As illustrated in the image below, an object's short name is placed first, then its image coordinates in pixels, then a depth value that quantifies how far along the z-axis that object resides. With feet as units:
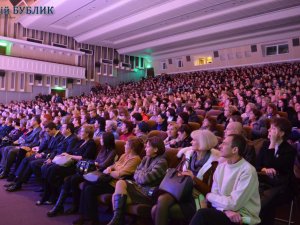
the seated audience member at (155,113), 20.00
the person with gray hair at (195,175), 7.59
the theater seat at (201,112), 20.81
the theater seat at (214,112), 18.92
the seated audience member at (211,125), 12.56
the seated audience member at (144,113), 21.18
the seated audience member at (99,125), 15.99
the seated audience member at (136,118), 17.70
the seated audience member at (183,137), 11.75
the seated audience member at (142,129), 13.82
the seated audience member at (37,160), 13.94
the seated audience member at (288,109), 16.70
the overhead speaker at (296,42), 43.98
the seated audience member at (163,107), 20.59
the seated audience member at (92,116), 20.06
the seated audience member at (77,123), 17.24
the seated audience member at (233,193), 6.51
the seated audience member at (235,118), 12.98
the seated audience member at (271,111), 15.48
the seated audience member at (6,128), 21.57
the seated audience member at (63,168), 12.15
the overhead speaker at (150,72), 67.90
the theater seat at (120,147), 12.07
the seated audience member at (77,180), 11.05
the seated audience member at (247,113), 15.54
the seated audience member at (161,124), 17.84
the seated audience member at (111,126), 15.29
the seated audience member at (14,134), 19.43
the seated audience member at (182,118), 14.79
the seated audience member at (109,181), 9.78
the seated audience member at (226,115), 16.21
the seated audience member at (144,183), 8.72
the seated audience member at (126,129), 14.21
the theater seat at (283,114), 17.01
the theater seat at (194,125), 15.37
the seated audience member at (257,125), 12.19
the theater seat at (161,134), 13.73
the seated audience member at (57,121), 20.81
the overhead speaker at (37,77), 52.65
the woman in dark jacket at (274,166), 7.36
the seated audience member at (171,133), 12.85
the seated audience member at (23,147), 16.14
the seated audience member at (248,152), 8.75
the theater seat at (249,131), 12.30
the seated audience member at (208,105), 21.90
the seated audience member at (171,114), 18.76
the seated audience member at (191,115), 17.35
